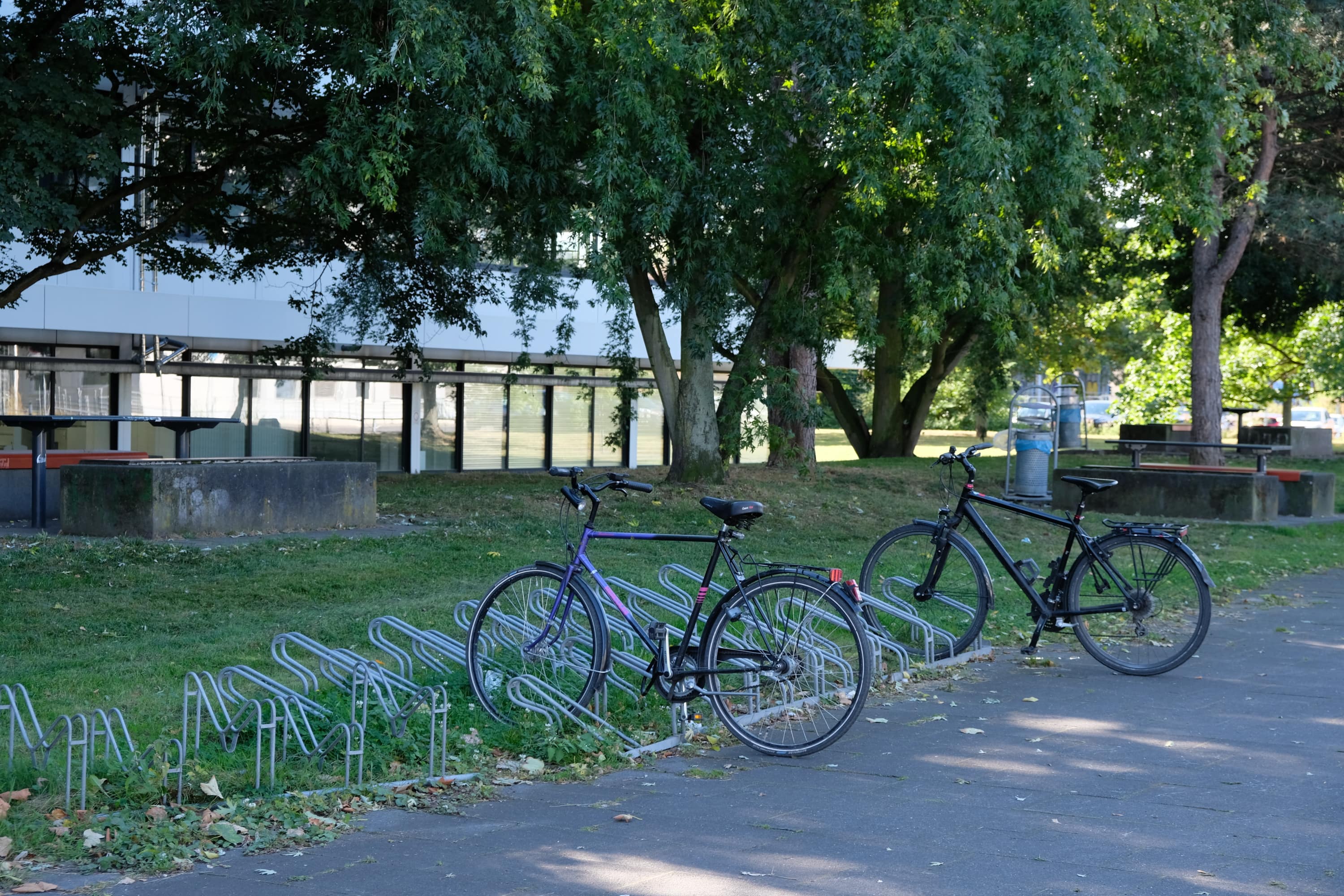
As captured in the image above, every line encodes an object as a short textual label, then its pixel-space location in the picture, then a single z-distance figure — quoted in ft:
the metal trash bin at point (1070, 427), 135.54
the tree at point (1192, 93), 48.44
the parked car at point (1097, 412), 261.85
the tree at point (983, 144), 41.78
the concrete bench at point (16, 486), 48.11
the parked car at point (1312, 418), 237.04
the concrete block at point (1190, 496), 59.06
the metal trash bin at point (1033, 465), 68.08
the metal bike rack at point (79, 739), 15.29
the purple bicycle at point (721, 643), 19.03
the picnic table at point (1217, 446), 59.21
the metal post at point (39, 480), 44.73
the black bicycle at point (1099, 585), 25.29
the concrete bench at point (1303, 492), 63.72
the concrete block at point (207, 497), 41.78
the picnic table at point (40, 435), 44.50
